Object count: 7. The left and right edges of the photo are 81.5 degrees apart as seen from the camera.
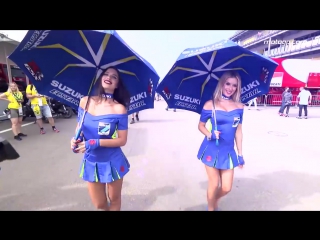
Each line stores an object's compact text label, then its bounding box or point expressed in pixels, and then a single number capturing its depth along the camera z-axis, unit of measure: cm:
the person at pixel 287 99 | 1127
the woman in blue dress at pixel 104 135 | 174
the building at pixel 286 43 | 3042
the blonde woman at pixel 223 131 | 218
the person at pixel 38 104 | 636
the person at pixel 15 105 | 573
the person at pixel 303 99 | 1050
